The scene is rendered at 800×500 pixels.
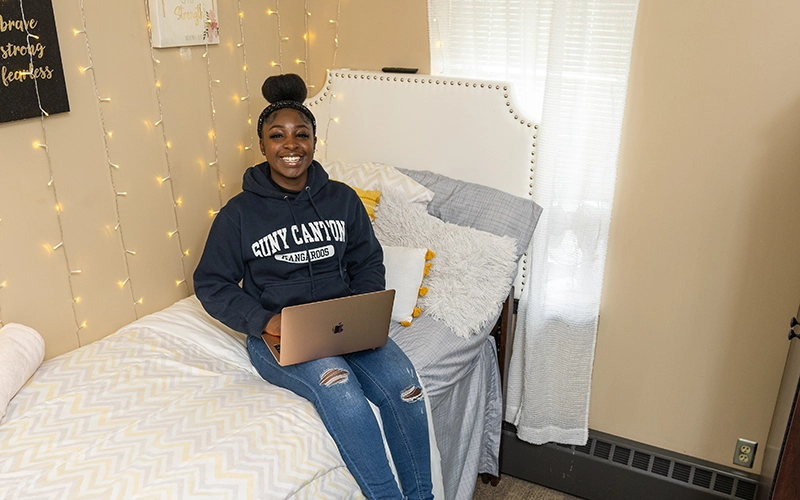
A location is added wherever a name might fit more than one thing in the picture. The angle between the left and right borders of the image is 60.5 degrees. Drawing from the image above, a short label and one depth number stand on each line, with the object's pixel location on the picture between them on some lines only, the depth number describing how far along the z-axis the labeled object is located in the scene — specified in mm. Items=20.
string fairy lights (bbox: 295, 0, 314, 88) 2512
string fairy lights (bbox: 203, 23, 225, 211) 2164
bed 1351
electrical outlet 2131
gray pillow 2125
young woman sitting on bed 1562
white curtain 1995
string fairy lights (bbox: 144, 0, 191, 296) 1956
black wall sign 1551
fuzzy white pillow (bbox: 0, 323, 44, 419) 1507
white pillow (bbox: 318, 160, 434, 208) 2201
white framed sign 1932
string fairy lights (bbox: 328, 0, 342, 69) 2443
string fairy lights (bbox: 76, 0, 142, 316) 1769
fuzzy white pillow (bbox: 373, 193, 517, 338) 1995
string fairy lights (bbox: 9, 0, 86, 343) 1610
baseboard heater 2178
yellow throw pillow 2152
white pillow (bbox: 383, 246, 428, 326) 1985
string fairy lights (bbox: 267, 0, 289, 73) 2381
